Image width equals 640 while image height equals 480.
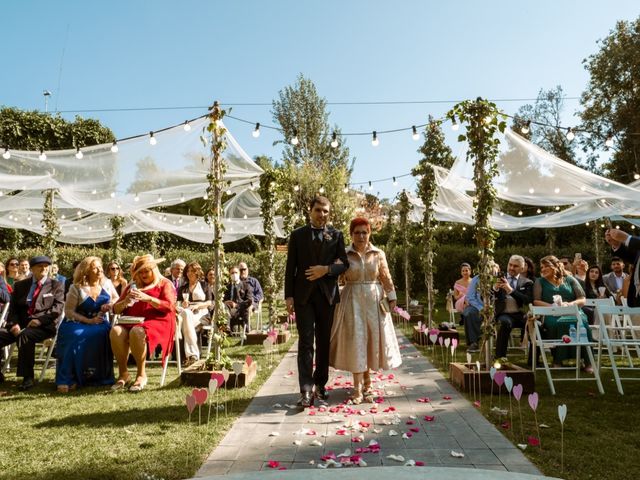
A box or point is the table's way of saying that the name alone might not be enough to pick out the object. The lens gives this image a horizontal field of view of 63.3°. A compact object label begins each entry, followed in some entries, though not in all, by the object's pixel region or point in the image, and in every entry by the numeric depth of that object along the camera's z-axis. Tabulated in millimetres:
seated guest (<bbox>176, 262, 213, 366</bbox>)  7527
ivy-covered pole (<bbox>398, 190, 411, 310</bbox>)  14062
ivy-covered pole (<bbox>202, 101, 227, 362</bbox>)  5957
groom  4758
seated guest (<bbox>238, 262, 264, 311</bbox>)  10508
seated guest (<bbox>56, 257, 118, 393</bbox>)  5898
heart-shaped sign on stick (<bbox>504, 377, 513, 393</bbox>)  3703
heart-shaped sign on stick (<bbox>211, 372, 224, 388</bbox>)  4158
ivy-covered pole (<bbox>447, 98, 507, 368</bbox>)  5637
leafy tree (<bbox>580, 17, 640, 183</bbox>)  20312
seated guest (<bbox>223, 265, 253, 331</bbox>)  9702
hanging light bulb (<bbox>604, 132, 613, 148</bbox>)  8638
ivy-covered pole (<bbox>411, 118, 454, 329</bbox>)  10039
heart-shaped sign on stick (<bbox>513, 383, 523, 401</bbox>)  3420
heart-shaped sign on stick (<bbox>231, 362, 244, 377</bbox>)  4531
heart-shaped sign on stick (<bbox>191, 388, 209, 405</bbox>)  3286
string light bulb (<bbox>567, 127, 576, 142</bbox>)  8211
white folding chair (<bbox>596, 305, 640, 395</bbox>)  5074
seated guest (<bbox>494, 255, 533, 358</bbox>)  7195
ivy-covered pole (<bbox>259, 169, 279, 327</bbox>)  9883
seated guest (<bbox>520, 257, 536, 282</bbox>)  8302
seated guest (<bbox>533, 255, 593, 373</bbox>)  6637
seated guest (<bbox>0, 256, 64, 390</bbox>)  6207
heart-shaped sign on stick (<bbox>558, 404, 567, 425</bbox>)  2842
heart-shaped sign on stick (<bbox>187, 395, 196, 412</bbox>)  3265
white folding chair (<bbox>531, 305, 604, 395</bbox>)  5445
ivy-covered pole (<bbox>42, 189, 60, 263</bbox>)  10008
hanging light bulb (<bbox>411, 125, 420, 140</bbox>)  9398
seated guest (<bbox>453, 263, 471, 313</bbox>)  8891
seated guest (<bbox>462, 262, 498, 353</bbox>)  7855
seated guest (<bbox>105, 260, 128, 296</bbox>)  7605
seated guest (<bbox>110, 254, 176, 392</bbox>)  5875
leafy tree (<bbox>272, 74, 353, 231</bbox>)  33000
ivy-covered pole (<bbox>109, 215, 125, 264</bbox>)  13969
